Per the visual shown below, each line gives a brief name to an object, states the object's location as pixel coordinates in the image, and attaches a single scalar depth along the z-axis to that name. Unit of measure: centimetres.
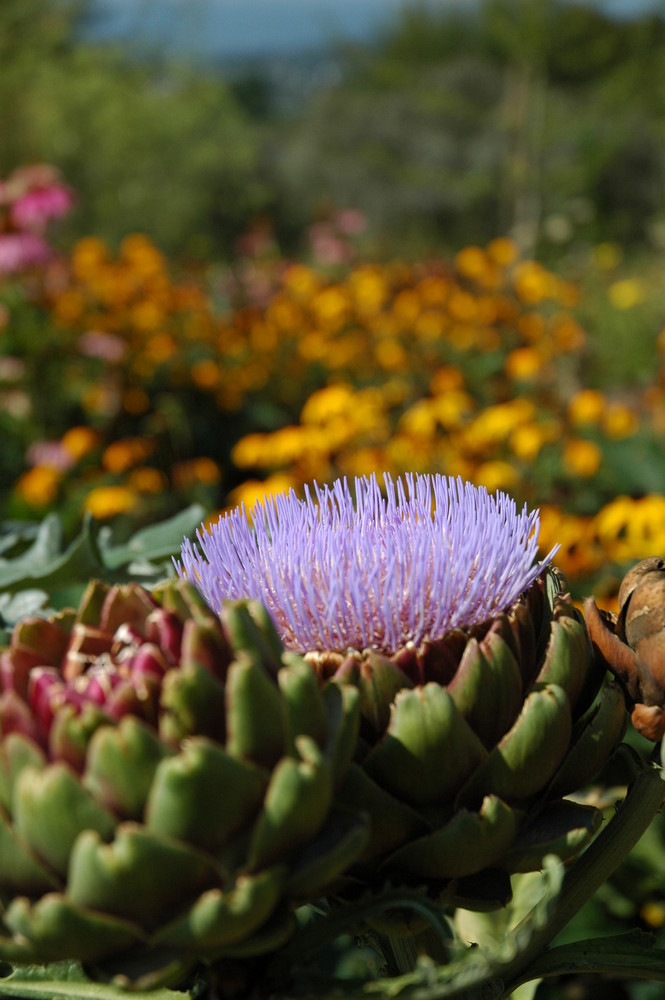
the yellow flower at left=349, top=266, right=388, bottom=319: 317
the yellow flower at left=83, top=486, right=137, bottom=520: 209
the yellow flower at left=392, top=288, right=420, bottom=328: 305
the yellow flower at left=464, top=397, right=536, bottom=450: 215
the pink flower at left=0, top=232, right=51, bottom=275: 270
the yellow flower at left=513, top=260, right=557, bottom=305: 305
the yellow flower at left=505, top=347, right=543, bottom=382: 253
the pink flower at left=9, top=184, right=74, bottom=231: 282
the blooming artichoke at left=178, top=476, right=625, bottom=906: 48
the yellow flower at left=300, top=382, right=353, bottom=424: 227
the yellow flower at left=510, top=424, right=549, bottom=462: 209
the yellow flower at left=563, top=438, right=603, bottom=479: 201
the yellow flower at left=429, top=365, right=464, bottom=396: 247
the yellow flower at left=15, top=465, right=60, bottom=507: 205
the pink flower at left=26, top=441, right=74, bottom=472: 251
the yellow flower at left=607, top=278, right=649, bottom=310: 327
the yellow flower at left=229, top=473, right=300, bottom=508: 194
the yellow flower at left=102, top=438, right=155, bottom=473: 253
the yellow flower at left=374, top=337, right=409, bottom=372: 285
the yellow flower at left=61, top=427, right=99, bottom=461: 248
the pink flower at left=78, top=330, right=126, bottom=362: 291
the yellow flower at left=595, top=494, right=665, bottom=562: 158
